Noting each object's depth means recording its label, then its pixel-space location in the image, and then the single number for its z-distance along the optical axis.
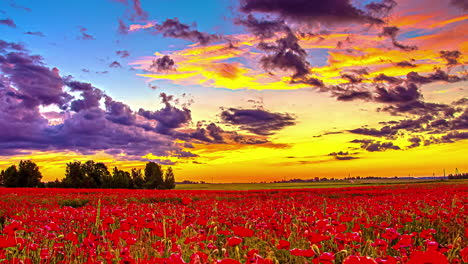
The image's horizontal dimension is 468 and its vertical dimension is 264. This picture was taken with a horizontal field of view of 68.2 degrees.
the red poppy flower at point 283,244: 3.71
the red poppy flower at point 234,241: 3.63
